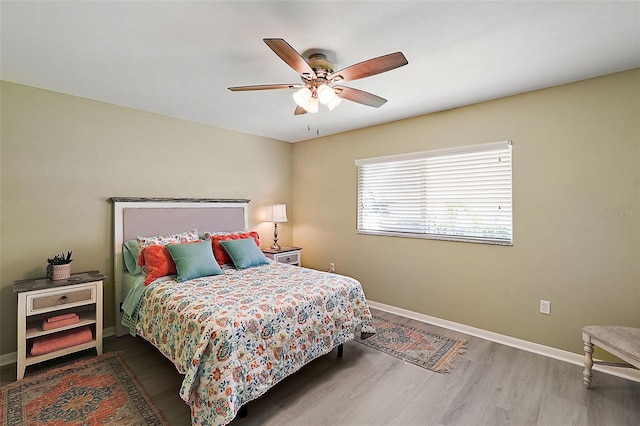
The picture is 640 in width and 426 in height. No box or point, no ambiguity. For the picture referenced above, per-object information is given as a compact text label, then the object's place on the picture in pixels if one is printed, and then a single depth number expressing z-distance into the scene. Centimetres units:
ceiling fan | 173
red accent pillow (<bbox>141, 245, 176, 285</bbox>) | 275
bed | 179
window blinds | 305
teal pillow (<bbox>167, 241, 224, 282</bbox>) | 276
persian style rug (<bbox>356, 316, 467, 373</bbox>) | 264
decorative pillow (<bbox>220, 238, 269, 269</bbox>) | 324
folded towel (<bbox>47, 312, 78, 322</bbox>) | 251
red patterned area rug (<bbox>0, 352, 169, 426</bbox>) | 193
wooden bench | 195
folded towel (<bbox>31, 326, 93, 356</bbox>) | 244
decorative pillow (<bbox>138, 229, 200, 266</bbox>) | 301
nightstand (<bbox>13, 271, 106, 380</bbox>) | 236
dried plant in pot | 261
